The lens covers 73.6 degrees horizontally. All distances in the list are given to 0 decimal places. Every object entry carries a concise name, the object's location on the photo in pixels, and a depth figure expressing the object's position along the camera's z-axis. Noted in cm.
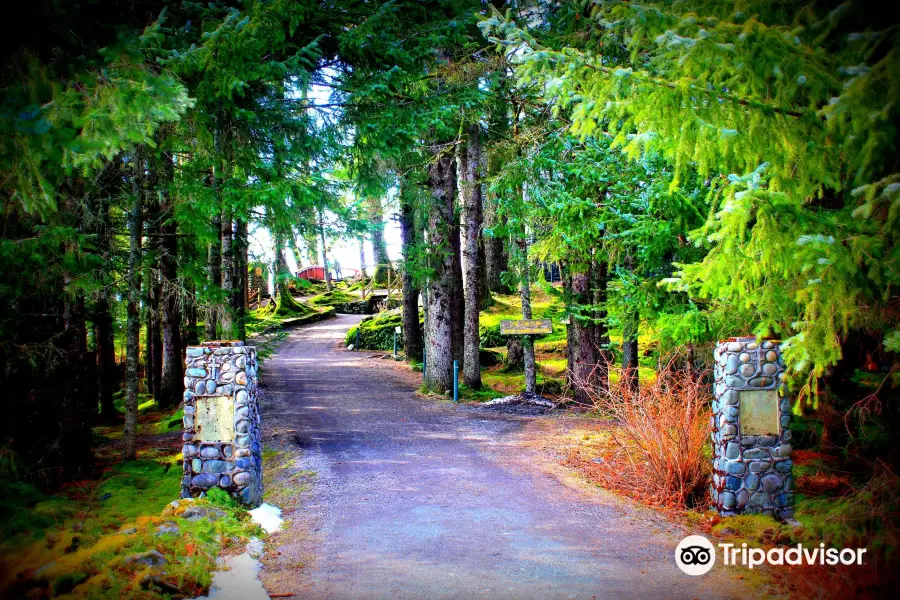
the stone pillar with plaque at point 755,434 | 624
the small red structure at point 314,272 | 5009
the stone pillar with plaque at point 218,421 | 684
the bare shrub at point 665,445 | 691
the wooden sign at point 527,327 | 1352
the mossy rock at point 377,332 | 2606
